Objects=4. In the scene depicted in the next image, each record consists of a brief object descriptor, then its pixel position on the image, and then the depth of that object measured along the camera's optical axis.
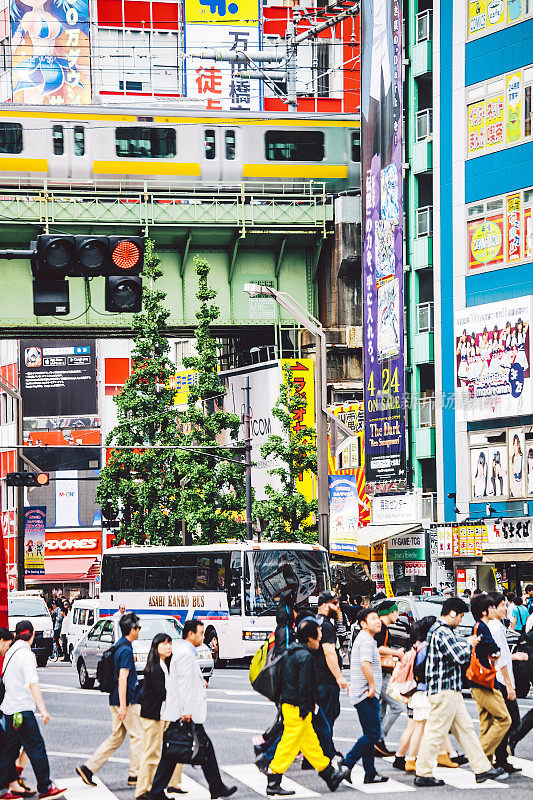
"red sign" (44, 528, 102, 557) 96.50
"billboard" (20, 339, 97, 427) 96.75
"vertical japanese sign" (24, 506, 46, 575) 89.63
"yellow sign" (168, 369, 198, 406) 84.62
